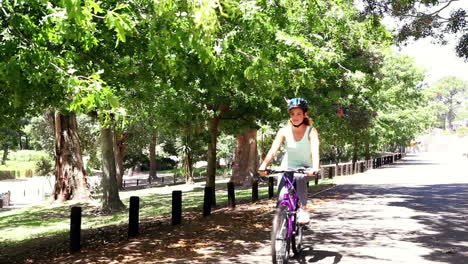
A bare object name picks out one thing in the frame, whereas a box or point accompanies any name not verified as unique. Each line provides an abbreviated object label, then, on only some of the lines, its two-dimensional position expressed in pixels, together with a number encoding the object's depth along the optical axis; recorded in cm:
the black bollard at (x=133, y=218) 954
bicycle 566
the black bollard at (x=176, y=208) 1084
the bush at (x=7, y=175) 5822
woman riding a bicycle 613
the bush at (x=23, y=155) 7419
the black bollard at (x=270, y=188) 1694
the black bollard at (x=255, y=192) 1578
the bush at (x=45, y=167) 4580
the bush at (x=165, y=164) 7009
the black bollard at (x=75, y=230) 854
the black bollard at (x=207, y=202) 1214
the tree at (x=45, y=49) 489
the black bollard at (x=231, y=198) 1395
